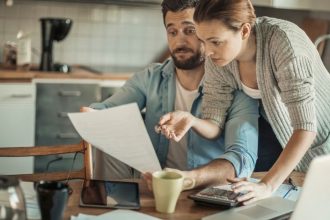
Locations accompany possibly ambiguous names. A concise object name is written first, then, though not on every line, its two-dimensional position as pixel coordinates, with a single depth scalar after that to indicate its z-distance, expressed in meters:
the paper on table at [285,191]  1.38
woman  1.41
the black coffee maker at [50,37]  3.36
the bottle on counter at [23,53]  3.34
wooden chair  1.48
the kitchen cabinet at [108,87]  3.36
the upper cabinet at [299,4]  3.39
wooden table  1.21
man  1.61
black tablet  1.26
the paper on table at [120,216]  1.16
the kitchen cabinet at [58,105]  3.22
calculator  1.27
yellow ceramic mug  1.21
